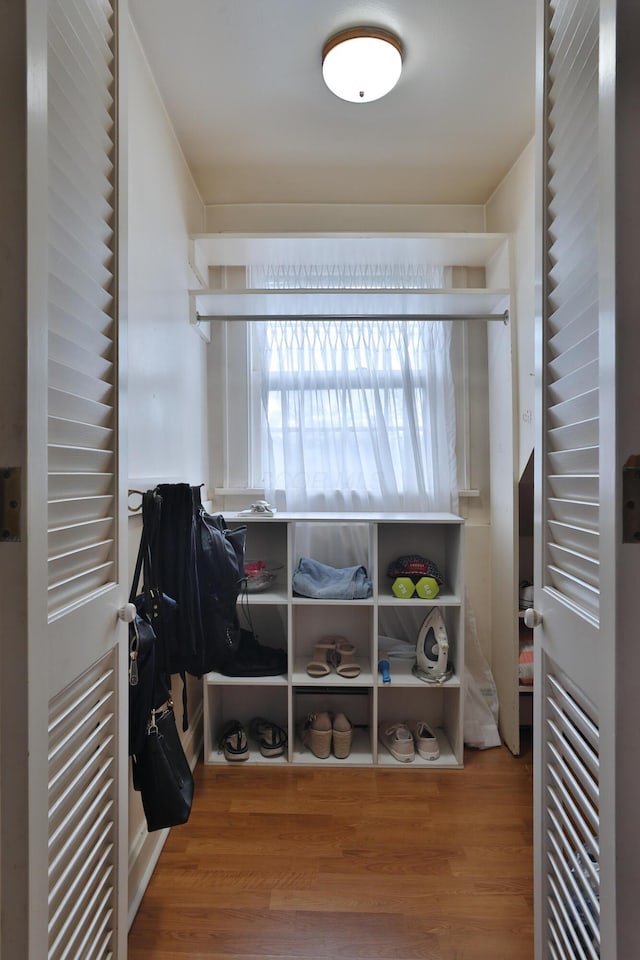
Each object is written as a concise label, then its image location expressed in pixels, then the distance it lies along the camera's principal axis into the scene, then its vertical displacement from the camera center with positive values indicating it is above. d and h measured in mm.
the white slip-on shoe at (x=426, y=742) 2279 -1160
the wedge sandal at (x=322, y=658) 2293 -819
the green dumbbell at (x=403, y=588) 2318 -486
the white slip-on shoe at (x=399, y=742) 2264 -1161
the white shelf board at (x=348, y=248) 2318 +1061
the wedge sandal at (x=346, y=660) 2298 -820
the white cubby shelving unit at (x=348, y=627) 2279 -731
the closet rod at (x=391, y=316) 2381 +742
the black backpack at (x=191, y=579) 1631 -328
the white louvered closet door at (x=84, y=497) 809 -33
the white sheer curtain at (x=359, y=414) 2590 +317
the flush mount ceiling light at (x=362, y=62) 1595 +1301
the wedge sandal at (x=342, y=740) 2268 -1134
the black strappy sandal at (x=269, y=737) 2287 -1152
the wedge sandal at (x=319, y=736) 2273 -1121
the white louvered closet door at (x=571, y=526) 804 -86
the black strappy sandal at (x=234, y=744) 2256 -1157
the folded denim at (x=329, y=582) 2295 -463
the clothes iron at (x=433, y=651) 2270 -758
